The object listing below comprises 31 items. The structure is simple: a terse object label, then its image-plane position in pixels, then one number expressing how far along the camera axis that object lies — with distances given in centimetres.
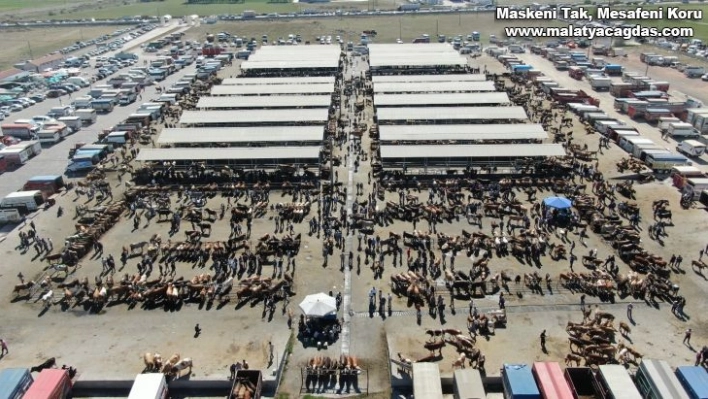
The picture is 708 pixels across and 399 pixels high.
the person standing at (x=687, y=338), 3489
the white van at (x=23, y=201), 5503
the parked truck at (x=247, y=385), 2986
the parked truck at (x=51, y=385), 2914
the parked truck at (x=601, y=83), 10275
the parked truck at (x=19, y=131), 8006
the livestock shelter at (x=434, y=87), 8691
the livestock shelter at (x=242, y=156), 6325
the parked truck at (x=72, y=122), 8319
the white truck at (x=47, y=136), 7733
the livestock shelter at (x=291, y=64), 10812
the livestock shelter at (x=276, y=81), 9388
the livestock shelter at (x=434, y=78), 9331
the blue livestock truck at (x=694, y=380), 2833
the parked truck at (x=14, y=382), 2922
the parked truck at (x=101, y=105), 9406
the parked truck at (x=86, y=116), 8662
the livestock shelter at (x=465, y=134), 6625
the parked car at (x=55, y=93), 10612
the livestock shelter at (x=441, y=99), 8031
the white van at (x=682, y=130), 7419
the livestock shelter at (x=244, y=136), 6744
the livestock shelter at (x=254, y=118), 7412
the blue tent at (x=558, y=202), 5078
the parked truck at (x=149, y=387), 2912
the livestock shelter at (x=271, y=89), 8850
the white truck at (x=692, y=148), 6688
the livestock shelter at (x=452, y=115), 7346
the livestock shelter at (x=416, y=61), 10694
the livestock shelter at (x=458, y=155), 6225
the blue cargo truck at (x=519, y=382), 2884
